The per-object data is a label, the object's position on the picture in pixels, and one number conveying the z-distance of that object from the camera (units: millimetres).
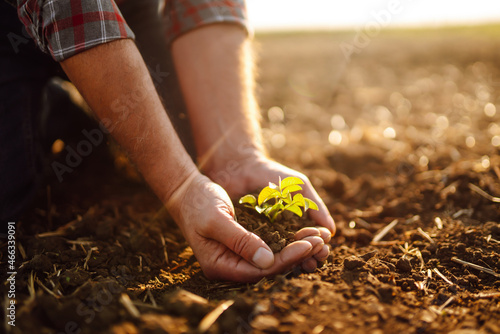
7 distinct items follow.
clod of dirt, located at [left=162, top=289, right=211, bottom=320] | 481
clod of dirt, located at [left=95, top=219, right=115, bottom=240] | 629
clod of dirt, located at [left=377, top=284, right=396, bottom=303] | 519
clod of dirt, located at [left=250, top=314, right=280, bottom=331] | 475
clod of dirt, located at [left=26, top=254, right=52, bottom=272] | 561
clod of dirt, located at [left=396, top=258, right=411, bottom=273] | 569
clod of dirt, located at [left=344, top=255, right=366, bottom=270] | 552
